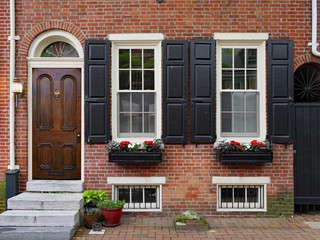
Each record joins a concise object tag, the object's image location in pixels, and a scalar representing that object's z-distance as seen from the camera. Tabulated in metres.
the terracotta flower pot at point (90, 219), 4.98
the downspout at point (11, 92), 5.53
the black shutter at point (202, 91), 5.55
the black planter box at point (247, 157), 5.35
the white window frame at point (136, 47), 5.57
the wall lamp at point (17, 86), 5.46
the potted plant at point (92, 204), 4.99
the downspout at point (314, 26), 5.54
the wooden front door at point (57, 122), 5.74
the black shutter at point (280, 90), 5.55
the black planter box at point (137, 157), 5.34
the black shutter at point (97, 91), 5.54
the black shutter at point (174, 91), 5.54
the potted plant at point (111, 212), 5.01
